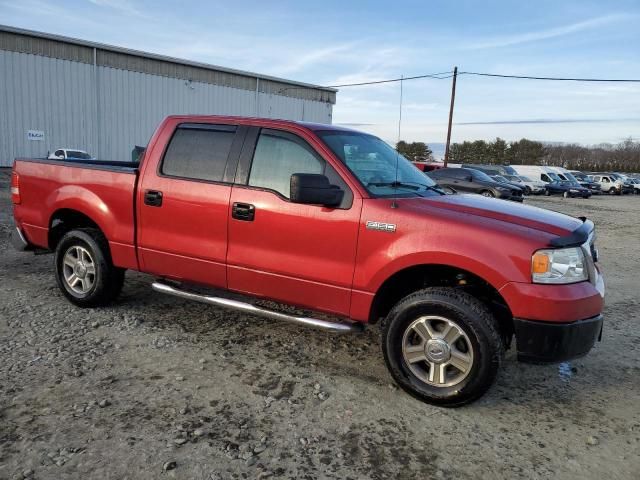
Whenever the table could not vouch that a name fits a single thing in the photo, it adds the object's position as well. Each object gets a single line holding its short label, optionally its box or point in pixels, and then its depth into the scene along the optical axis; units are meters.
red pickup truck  3.22
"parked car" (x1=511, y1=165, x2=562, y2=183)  35.58
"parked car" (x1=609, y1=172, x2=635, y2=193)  44.28
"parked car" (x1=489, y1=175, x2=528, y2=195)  26.56
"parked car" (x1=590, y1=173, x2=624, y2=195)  43.50
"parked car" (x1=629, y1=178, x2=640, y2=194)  45.99
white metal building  27.05
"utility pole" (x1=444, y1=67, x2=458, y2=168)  31.64
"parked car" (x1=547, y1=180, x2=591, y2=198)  33.09
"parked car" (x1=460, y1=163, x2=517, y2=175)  34.36
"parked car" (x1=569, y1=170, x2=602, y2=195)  40.82
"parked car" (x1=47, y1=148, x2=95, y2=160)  22.51
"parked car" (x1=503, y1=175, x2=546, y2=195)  33.09
